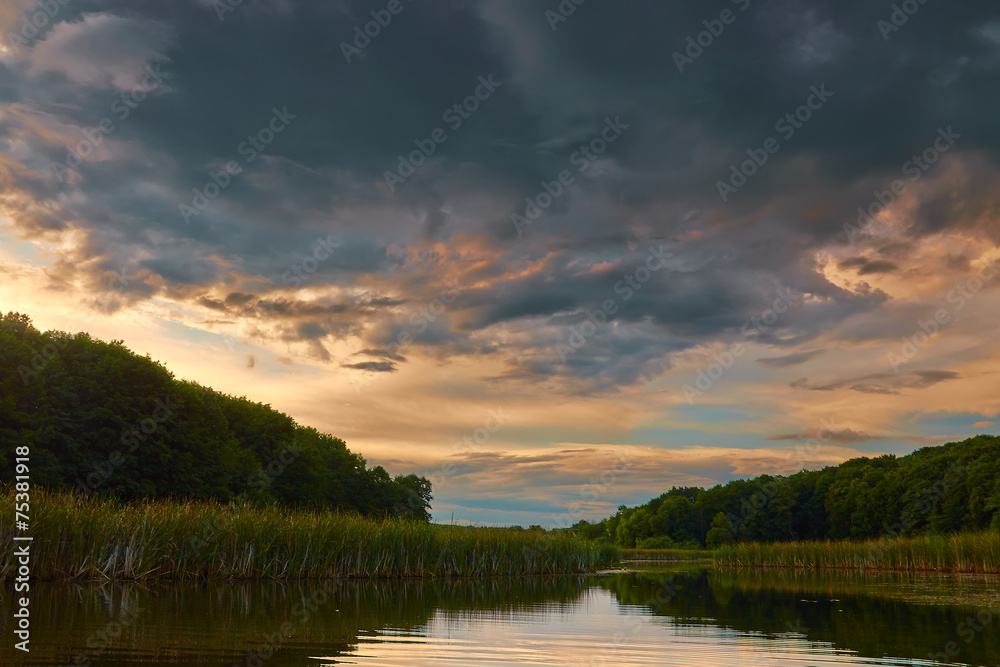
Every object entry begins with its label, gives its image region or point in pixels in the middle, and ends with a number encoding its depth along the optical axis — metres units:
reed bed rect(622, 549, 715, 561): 112.29
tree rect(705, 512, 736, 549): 140.38
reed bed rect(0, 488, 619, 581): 19.53
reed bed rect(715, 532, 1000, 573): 38.53
